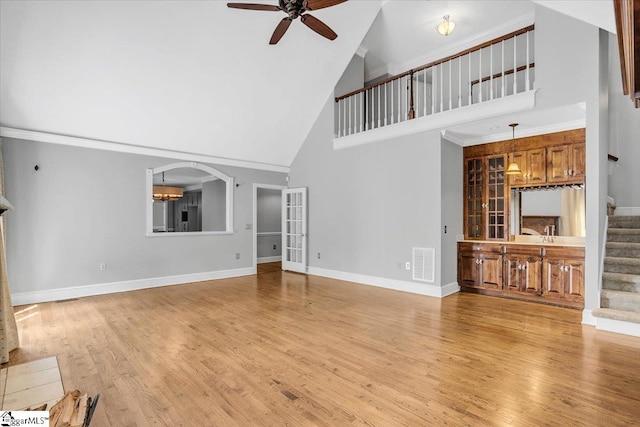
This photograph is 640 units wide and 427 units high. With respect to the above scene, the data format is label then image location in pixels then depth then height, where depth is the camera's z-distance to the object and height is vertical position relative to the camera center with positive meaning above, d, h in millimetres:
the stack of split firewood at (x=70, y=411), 1136 -724
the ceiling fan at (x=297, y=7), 3342 +2192
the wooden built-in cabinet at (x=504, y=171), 4953 +734
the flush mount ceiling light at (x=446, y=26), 5684 +3334
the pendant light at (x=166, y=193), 8586 +597
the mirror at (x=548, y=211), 5199 +90
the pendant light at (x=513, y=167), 4920 +748
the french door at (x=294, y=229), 7672 -345
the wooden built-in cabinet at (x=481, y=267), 5379 -867
